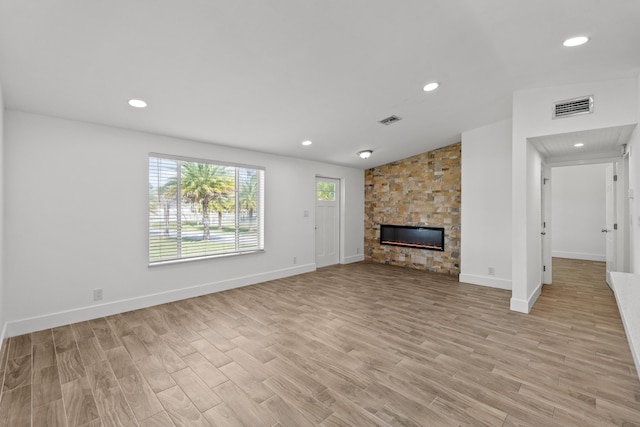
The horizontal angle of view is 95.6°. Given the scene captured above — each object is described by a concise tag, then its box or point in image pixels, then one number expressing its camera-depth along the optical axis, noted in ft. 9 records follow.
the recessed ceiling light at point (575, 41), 8.22
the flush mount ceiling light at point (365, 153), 18.27
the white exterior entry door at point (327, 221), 21.52
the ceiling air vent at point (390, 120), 13.76
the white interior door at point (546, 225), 16.55
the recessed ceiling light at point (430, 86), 10.68
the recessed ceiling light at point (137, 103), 9.92
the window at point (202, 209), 13.23
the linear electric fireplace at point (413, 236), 19.94
